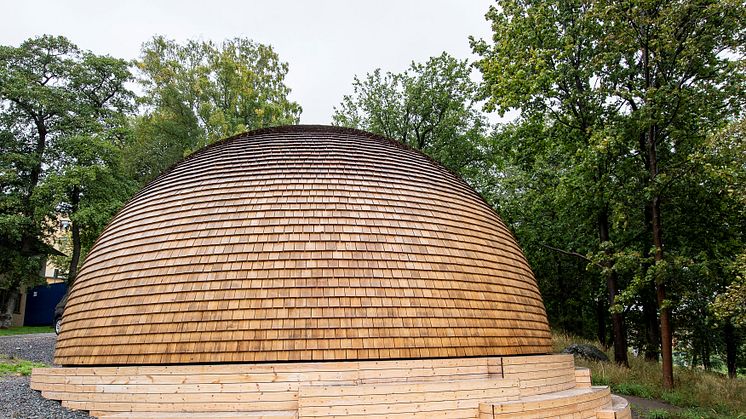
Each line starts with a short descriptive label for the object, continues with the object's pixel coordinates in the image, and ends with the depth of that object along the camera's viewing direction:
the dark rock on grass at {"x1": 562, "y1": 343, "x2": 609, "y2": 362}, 18.27
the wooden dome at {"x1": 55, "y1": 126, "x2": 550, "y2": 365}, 7.99
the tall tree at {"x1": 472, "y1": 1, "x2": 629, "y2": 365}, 17.73
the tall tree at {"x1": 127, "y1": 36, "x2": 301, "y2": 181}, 32.59
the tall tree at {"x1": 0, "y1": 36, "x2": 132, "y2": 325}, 25.91
